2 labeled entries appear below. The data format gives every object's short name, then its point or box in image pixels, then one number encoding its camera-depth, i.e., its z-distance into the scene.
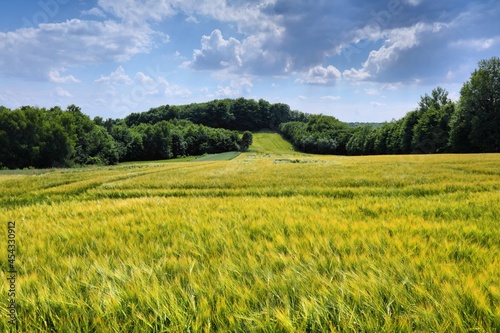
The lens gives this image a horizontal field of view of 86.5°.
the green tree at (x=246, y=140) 142.25
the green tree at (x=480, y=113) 56.06
